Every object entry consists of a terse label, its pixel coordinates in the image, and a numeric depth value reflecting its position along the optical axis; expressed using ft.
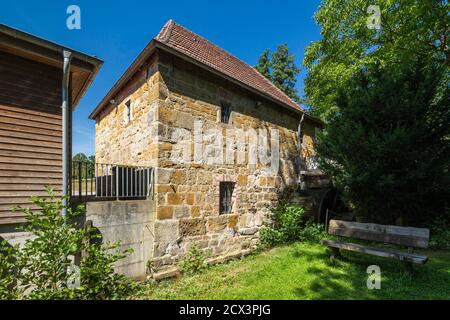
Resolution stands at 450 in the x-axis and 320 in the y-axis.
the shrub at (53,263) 10.85
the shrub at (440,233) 20.84
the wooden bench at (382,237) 13.89
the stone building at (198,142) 17.33
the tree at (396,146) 20.03
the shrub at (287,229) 24.45
